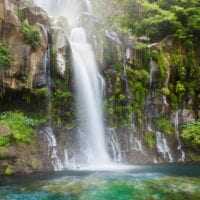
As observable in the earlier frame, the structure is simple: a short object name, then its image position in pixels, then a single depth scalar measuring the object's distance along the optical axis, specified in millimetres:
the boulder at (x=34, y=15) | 14875
